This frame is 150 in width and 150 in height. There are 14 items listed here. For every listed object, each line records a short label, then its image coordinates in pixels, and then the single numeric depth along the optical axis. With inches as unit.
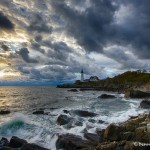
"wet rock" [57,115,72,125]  636.0
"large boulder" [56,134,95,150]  407.7
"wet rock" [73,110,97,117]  758.1
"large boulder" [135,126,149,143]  334.2
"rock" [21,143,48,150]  411.8
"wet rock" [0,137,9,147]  463.0
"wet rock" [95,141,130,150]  301.3
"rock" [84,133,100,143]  458.6
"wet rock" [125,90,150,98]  1515.8
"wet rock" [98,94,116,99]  1581.9
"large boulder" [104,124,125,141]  388.7
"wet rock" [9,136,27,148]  452.7
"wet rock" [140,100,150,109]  945.2
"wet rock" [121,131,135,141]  360.1
